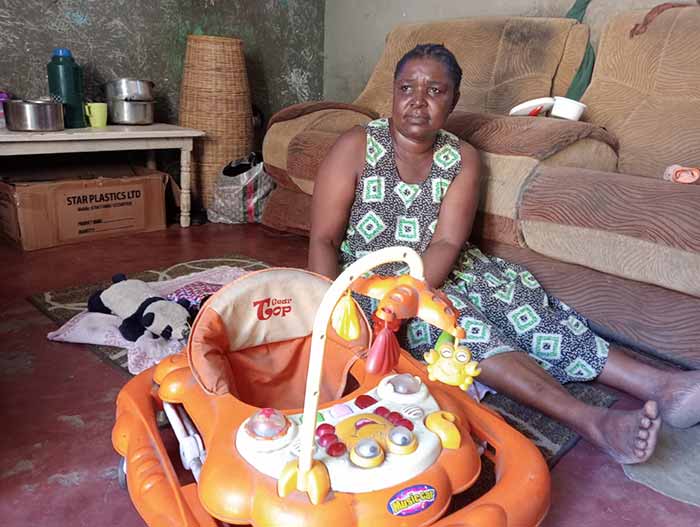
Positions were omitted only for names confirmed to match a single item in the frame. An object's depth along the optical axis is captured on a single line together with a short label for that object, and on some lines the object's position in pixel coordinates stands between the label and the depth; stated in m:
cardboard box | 2.07
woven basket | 2.60
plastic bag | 2.57
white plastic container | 1.84
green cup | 2.30
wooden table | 1.99
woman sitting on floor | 1.16
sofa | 1.27
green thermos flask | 2.28
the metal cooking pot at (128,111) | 2.40
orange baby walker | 0.62
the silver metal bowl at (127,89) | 2.41
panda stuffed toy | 1.38
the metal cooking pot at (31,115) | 2.01
